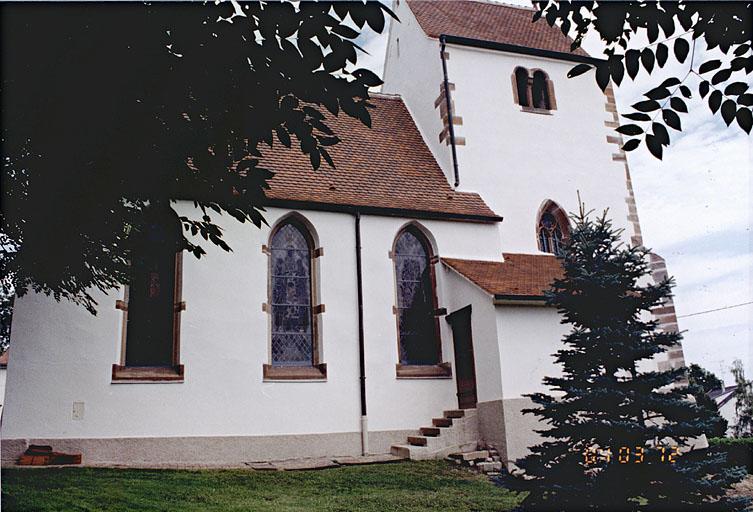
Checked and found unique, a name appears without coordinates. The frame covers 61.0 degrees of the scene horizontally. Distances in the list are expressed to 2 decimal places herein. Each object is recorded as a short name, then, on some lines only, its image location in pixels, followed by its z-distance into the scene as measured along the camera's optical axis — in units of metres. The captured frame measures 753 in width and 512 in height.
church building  11.20
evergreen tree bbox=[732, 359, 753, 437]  36.31
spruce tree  7.05
